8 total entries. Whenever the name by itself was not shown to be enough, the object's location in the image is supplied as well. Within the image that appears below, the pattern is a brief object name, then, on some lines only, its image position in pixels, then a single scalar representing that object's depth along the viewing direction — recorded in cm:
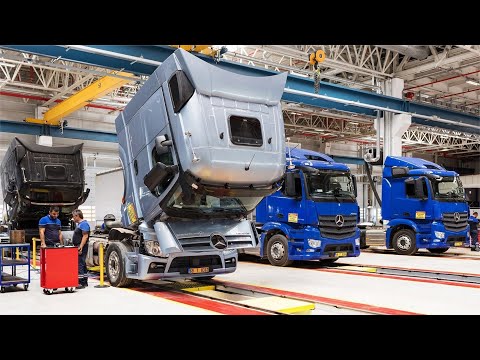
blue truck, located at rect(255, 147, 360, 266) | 1074
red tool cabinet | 755
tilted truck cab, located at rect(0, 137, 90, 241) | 1305
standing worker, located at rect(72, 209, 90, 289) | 821
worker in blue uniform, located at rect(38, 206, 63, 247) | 916
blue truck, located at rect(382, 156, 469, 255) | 1370
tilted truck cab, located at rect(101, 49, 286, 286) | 674
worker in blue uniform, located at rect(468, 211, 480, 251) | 1567
